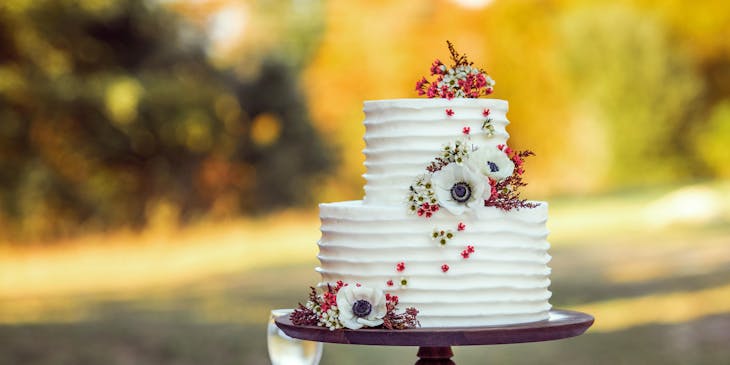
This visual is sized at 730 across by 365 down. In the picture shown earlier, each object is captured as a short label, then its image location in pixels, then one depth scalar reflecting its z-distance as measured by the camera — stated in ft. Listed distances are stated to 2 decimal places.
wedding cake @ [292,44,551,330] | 11.36
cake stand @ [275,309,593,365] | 10.82
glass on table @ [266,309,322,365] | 13.11
